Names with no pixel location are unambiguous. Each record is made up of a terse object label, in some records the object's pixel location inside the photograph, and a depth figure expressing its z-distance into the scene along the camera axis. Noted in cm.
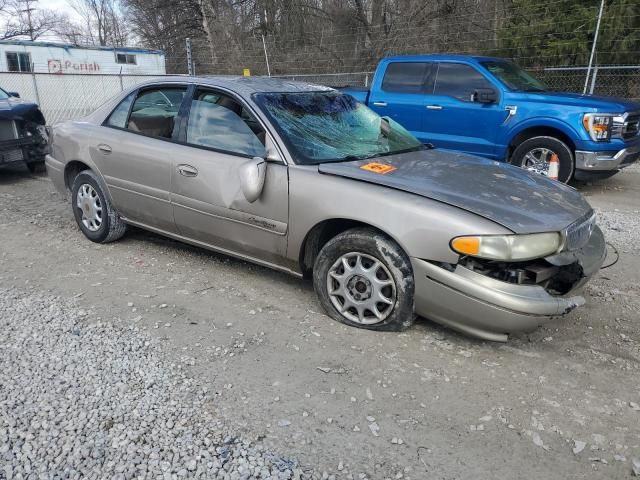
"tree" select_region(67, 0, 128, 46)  4652
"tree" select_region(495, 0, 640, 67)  1112
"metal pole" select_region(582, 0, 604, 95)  1036
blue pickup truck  691
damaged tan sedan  301
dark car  766
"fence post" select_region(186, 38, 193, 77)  1342
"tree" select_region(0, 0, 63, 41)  4161
